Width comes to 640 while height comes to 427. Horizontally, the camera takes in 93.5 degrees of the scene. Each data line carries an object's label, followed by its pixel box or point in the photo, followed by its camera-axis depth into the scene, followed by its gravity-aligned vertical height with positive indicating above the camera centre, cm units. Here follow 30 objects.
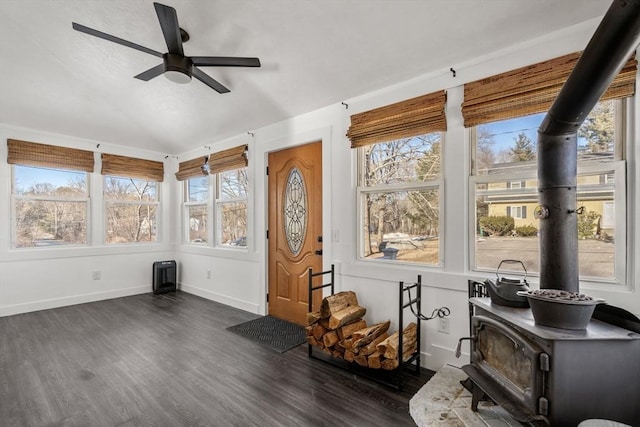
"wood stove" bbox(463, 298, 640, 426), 131 -72
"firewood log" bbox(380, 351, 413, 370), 224 -112
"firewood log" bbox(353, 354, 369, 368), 236 -116
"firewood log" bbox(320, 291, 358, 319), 265 -81
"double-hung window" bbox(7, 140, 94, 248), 414 +29
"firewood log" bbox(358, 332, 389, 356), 235 -106
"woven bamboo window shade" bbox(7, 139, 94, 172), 404 +82
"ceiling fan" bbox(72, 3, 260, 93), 201 +121
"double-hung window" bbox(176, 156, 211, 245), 493 +26
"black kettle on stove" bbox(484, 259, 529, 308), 168 -45
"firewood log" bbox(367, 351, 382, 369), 230 -112
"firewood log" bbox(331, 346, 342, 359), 256 -119
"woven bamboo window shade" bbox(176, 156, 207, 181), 490 +77
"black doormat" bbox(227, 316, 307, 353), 306 -132
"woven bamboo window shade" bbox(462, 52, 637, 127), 180 +85
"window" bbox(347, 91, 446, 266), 259 +32
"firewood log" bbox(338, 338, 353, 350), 245 -107
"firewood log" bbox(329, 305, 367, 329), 255 -89
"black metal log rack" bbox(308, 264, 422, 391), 222 -126
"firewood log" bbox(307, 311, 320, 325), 266 -92
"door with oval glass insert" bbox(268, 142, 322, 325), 347 -16
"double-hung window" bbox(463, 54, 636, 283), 187 +30
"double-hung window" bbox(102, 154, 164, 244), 490 +27
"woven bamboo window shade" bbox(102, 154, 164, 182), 482 +78
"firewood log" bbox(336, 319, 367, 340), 254 -100
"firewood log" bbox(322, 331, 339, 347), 256 -107
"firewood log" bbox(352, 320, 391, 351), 240 -100
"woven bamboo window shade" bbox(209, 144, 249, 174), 421 +80
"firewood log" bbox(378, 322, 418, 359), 227 -102
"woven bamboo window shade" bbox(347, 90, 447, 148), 250 +84
